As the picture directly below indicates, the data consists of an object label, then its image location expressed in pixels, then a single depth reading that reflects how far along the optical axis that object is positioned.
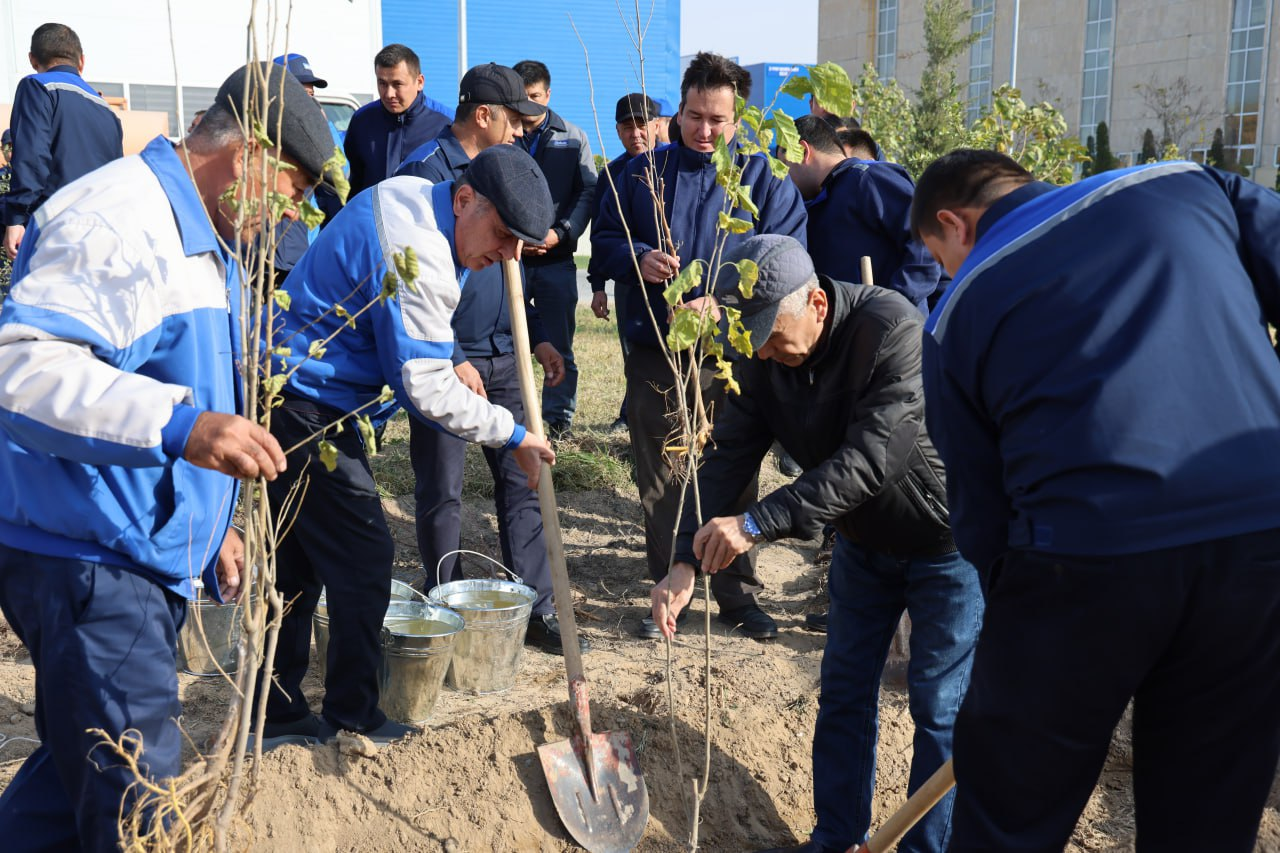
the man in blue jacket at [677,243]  4.76
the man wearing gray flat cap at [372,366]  3.33
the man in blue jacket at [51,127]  6.19
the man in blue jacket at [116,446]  1.96
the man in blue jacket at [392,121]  5.74
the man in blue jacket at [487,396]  4.58
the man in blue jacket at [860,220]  4.99
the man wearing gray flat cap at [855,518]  2.93
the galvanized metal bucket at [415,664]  3.90
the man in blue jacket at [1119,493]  2.01
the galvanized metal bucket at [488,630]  4.19
